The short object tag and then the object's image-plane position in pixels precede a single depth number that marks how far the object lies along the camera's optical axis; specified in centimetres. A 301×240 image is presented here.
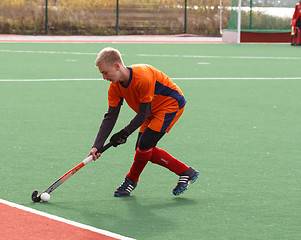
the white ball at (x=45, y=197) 1259
